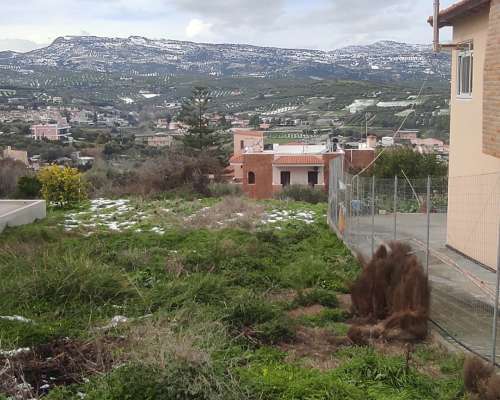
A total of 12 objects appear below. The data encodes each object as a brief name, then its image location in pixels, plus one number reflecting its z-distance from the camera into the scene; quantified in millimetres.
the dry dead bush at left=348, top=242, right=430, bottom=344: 7180
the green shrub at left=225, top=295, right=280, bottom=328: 7180
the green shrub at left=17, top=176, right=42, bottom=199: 19703
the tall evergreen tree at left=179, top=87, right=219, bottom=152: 41281
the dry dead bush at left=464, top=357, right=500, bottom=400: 4793
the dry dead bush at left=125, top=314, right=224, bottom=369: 5090
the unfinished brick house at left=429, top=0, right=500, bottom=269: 9922
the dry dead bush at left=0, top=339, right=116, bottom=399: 5266
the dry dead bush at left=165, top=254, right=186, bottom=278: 9756
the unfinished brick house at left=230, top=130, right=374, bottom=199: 39156
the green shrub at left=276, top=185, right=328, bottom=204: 28828
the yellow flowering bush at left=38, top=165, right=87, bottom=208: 19000
